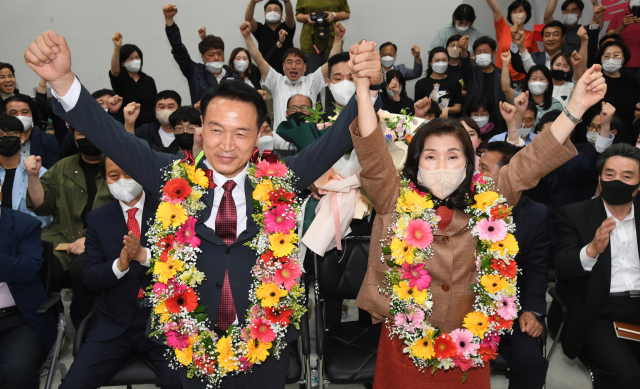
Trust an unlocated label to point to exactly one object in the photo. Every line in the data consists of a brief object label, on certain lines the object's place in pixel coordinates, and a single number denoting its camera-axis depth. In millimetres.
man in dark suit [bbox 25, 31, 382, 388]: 1946
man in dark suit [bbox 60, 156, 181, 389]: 2695
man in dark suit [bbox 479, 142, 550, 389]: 2818
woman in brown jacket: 2107
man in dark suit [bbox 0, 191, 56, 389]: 2867
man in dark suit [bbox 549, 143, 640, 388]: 3039
